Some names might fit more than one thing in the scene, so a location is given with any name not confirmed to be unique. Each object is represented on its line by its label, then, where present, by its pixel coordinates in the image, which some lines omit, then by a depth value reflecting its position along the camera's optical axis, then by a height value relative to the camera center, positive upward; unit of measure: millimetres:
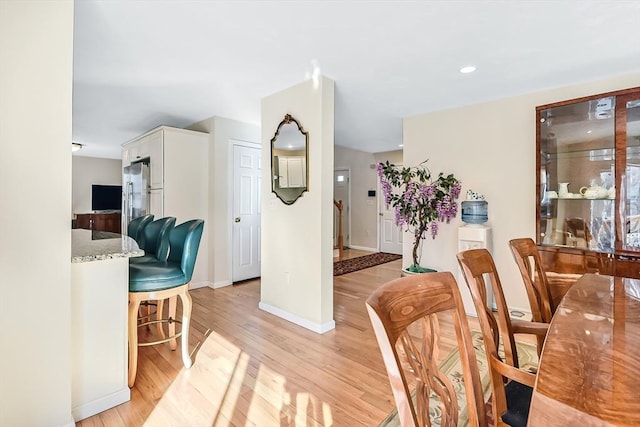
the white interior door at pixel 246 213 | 4312 -16
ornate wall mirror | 2894 +526
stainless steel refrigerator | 4395 +317
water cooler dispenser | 3131 -201
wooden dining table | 572 -379
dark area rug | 5211 -964
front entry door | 7305 +384
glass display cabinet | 2414 +255
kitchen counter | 1602 -658
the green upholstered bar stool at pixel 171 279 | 1896 -443
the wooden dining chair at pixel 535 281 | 1543 -374
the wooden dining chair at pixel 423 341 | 598 -309
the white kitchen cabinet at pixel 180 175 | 3979 +501
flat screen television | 7348 +344
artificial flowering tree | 3445 +159
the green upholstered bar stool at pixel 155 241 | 2474 -268
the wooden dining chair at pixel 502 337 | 1020 -510
